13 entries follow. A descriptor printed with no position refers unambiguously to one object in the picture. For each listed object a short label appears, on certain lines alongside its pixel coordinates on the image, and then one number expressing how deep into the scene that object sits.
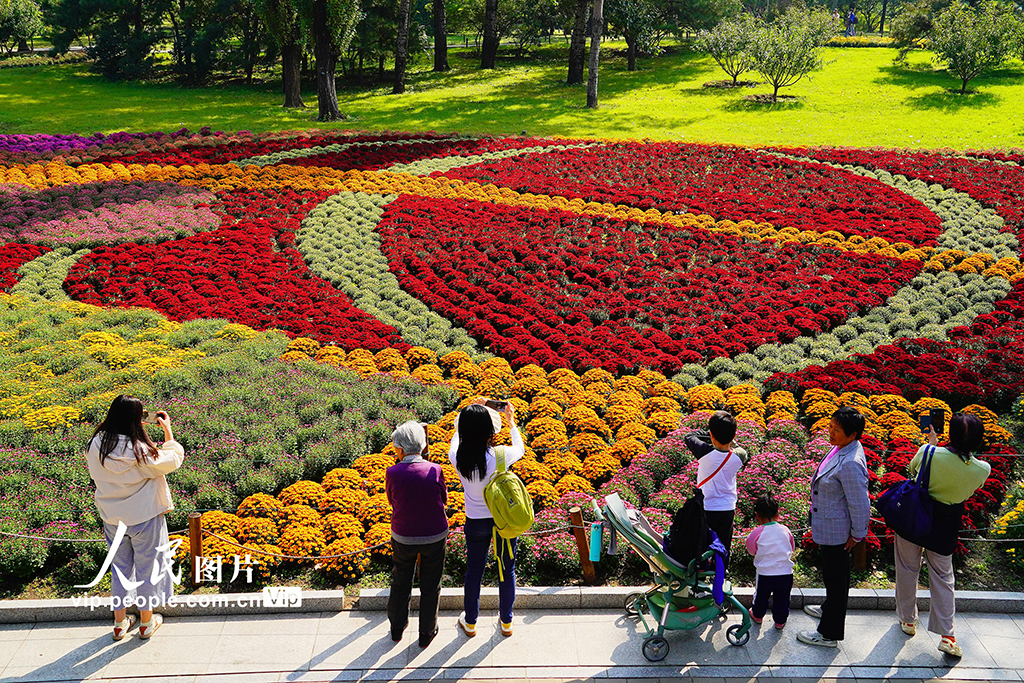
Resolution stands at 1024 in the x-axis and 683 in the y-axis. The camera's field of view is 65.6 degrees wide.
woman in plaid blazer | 5.71
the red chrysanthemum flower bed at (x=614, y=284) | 11.53
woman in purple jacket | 5.61
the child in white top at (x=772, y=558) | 5.91
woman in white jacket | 5.57
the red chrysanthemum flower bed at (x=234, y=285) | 11.95
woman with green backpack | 5.68
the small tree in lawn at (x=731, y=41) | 37.47
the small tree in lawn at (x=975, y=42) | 35.41
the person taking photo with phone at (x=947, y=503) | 5.70
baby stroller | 5.75
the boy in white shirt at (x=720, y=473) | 5.99
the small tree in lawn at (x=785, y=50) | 35.03
